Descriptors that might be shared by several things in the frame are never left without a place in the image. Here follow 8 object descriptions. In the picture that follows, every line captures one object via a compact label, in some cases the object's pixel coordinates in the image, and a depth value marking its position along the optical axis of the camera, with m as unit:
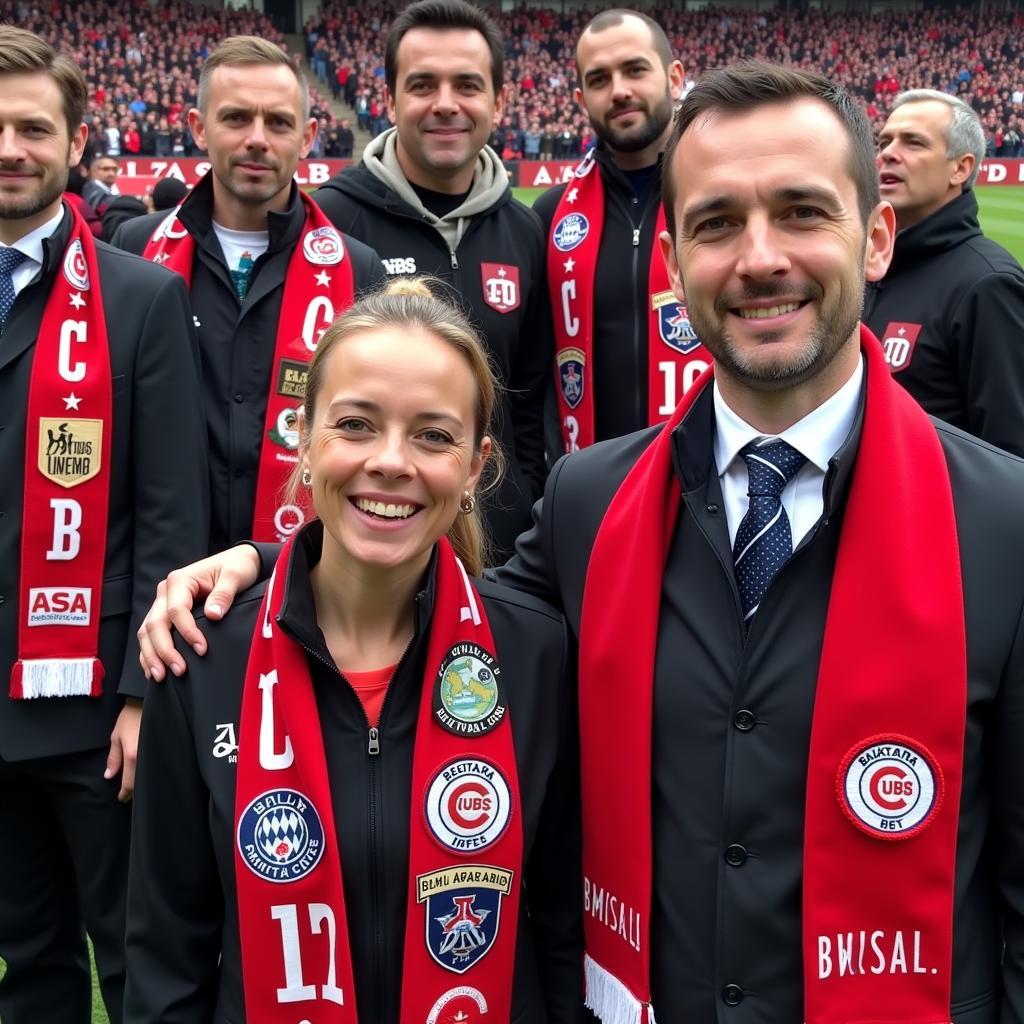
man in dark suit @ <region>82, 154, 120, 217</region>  10.98
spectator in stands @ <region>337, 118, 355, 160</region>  28.81
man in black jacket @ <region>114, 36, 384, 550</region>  3.67
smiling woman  2.08
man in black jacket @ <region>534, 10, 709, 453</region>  4.32
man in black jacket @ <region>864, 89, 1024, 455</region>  3.87
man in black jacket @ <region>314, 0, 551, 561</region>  4.29
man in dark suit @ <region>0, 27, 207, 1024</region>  3.08
